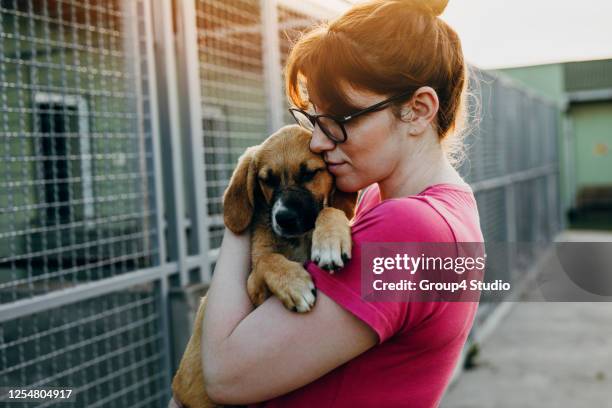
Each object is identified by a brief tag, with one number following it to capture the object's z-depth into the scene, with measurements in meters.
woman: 1.51
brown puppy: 1.95
